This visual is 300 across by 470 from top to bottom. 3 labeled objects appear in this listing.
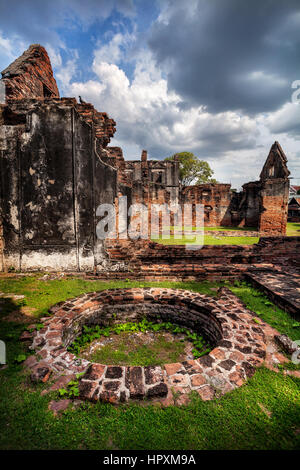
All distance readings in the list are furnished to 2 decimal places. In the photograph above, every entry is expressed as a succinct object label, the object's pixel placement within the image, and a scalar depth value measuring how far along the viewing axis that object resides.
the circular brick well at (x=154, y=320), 2.23
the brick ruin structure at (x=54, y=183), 5.68
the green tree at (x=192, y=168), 38.50
